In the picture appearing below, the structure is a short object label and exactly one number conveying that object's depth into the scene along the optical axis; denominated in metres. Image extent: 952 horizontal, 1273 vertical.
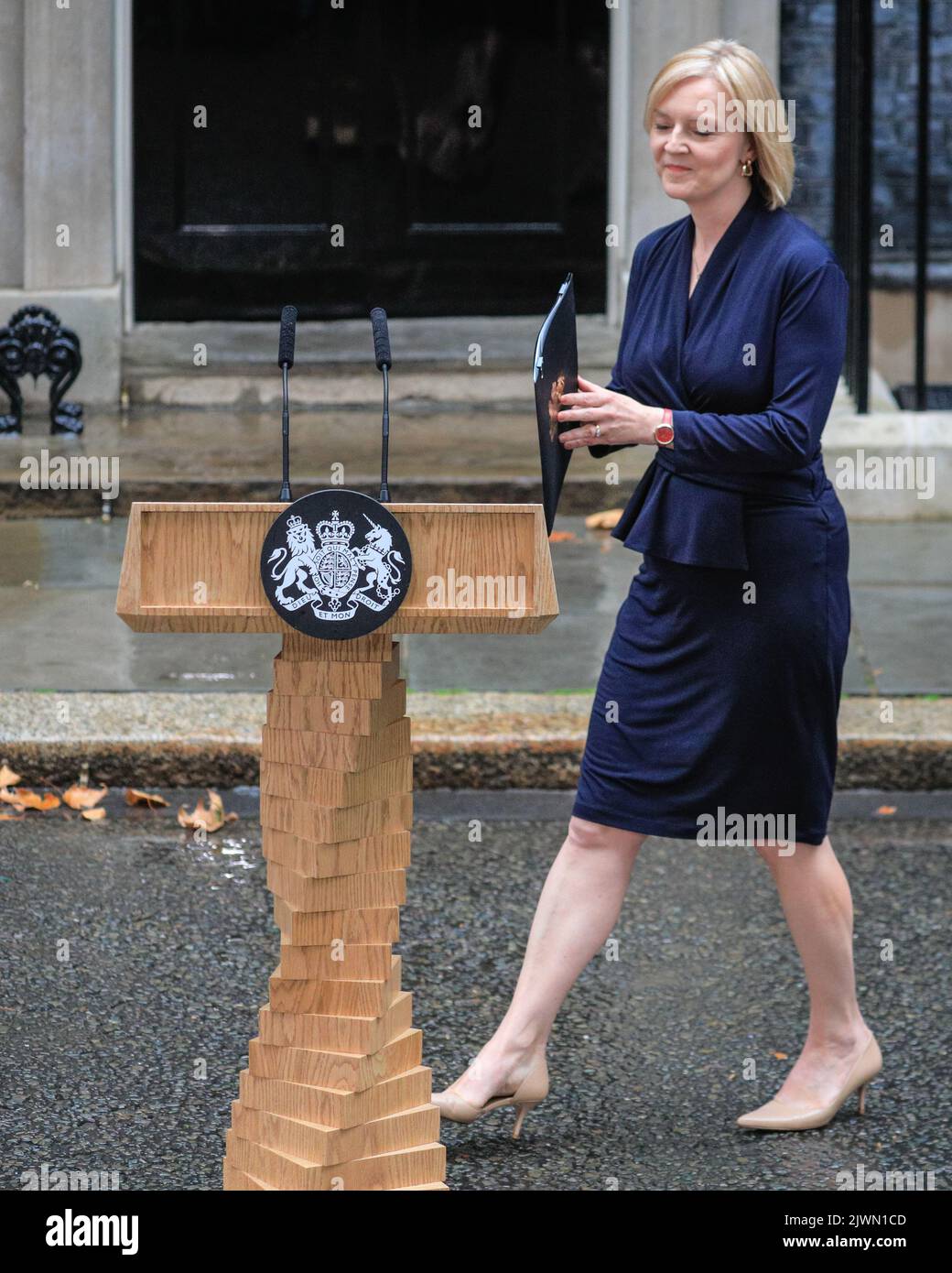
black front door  10.59
